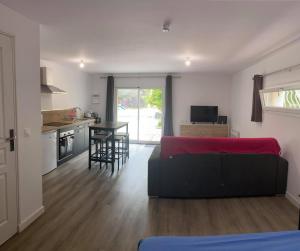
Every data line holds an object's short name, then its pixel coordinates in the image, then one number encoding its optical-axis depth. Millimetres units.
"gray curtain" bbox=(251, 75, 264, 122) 4629
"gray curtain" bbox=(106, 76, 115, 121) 8008
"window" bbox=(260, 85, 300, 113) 3451
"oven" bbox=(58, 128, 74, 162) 5207
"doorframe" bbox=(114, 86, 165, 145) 8078
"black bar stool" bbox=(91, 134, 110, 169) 4914
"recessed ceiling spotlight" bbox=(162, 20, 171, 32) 2741
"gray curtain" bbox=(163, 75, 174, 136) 7684
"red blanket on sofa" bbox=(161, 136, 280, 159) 3531
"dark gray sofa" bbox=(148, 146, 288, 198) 3523
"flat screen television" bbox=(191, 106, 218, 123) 7507
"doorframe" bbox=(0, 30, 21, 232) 2455
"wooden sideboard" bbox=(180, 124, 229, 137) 7262
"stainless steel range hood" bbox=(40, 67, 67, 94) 5312
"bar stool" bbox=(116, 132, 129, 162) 5512
